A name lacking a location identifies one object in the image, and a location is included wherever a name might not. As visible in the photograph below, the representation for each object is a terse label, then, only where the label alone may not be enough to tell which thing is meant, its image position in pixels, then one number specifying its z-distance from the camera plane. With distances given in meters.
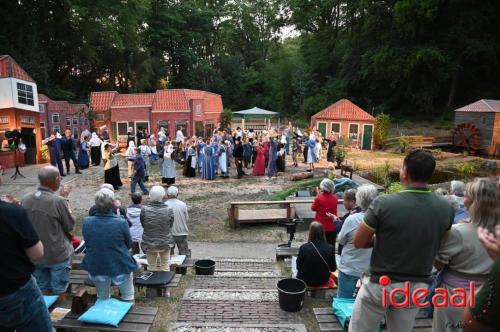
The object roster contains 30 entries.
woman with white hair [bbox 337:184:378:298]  4.12
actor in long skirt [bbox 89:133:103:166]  17.52
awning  26.05
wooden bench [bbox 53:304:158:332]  3.58
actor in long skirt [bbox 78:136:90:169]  16.52
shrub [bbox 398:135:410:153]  23.77
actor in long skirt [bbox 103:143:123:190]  12.31
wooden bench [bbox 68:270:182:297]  4.77
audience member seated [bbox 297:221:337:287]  4.72
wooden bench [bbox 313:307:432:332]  3.65
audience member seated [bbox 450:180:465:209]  5.73
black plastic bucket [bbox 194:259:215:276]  5.96
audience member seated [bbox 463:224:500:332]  1.76
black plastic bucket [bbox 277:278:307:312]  4.26
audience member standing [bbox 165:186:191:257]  6.36
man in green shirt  2.66
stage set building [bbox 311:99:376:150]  25.64
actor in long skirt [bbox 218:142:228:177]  15.38
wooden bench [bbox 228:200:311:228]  9.54
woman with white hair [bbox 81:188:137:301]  3.98
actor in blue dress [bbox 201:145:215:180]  15.01
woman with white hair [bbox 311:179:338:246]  6.15
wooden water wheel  23.70
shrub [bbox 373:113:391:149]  25.44
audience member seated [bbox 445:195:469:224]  5.18
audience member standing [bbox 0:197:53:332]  2.65
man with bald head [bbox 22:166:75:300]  4.10
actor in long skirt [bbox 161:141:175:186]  13.37
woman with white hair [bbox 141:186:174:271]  5.36
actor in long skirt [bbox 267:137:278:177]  15.45
